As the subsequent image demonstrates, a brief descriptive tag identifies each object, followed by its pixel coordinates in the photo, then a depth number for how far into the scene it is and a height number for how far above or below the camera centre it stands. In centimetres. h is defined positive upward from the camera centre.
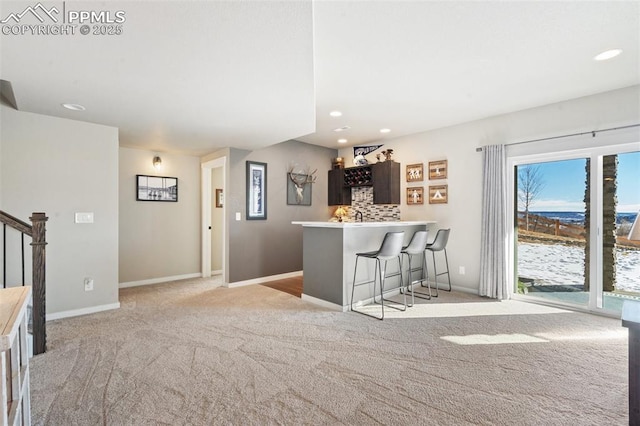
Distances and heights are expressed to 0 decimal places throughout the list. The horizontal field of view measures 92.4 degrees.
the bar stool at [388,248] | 350 -45
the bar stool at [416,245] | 400 -47
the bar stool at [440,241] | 434 -46
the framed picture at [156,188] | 506 +37
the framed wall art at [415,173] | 525 +64
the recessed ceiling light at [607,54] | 265 +136
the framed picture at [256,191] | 523 +33
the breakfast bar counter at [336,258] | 377 -63
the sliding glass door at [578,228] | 348 -24
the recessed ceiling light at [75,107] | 301 +103
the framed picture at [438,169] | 493 +65
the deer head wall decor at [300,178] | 585 +62
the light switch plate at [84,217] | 359 -8
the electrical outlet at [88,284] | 365 -88
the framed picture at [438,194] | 493 +25
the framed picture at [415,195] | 525 +25
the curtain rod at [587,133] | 337 +90
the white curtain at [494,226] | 423 -24
